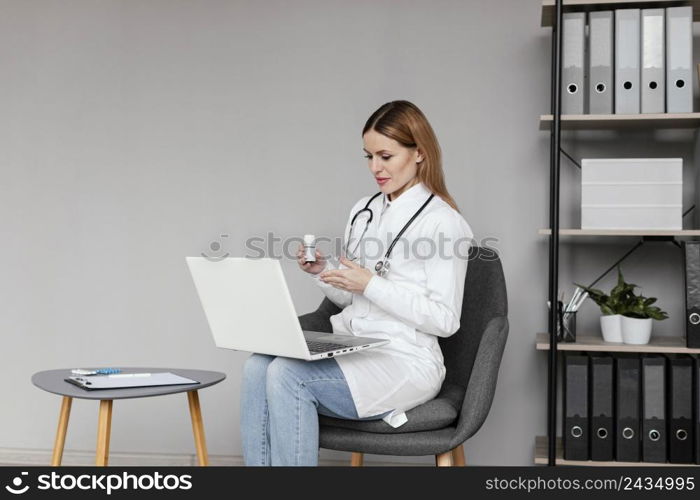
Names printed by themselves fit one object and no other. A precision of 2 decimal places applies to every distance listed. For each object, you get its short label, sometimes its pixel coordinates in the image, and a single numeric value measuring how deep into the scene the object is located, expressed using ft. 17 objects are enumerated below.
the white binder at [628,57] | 8.10
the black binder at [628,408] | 7.94
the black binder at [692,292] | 7.86
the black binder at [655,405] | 7.90
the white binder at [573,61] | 8.18
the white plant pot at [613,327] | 8.26
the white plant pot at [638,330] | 8.13
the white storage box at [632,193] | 8.08
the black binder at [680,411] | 7.84
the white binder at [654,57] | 8.05
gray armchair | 6.50
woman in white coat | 6.25
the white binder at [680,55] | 8.00
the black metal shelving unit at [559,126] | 7.78
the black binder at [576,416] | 8.00
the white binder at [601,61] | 8.16
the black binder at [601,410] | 7.96
